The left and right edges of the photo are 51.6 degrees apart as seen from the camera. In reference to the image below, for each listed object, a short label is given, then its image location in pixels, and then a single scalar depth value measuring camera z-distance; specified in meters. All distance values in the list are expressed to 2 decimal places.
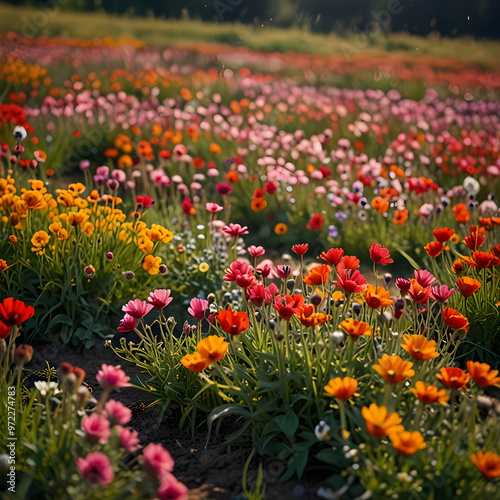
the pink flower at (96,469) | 1.42
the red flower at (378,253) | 2.31
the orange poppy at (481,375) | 1.74
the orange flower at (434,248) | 2.42
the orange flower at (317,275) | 2.21
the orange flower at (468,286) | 2.29
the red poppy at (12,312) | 1.90
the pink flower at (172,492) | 1.41
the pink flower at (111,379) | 1.64
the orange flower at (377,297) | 2.07
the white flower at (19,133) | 3.25
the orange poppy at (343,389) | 1.67
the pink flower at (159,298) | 2.21
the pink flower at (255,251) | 2.42
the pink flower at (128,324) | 2.24
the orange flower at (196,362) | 1.90
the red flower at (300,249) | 2.40
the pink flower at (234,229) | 2.55
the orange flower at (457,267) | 2.47
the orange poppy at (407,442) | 1.55
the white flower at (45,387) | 1.93
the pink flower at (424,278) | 2.27
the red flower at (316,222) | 3.58
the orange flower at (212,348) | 1.89
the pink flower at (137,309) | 2.17
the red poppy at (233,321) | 2.02
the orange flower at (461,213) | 3.32
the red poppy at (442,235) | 2.53
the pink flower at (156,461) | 1.44
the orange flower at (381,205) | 3.42
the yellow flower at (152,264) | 2.82
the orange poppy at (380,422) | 1.58
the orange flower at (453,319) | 2.03
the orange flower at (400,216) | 3.73
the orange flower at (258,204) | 3.42
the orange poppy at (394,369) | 1.71
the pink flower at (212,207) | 3.06
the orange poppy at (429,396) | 1.70
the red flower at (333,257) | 2.24
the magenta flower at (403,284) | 2.18
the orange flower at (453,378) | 1.74
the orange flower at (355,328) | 1.92
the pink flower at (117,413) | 1.56
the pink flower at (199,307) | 2.27
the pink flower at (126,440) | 1.57
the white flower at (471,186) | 4.25
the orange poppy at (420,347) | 1.84
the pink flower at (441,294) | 2.19
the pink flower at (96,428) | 1.53
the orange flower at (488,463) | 1.57
